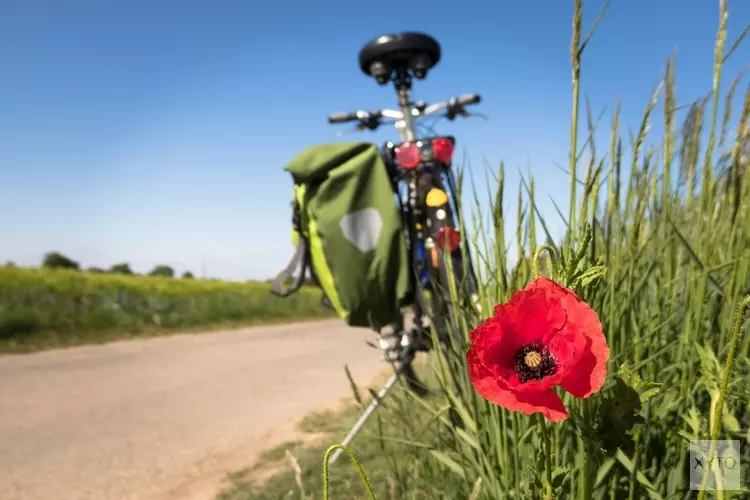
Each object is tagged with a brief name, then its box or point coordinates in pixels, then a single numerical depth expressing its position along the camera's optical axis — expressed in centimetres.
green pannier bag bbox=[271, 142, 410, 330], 206
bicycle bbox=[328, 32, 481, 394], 225
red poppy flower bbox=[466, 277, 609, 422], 49
